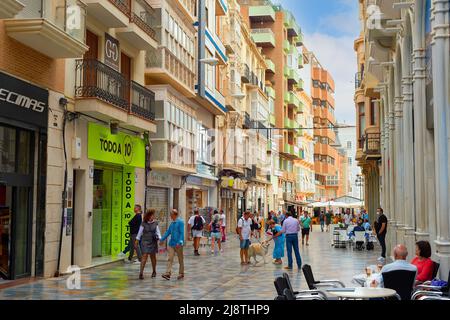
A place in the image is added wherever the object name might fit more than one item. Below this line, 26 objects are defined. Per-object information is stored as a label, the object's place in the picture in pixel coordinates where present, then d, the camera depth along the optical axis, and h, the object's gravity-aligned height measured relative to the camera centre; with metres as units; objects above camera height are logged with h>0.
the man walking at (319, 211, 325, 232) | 49.59 -0.93
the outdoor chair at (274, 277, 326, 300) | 7.38 -1.06
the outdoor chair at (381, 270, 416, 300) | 8.50 -1.01
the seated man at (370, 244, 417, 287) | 8.54 -0.81
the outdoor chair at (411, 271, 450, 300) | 8.42 -1.18
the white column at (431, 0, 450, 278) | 10.66 +1.43
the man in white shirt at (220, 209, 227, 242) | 28.67 -0.88
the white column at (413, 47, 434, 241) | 13.55 +1.62
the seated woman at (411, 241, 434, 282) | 9.77 -0.88
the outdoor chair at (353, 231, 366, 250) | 26.23 -1.32
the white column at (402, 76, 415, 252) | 16.67 +1.39
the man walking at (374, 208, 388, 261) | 21.55 -0.78
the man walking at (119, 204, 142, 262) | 18.14 -0.47
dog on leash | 19.06 -1.30
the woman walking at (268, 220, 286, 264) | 19.52 -1.27
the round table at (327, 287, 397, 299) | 7.32 -1.04
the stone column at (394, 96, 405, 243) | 18.88 +1.26
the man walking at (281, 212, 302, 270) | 17.69 -0.76
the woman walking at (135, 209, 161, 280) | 15.09 -0.69
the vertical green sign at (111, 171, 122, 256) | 20.73 -0.21
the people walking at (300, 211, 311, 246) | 29.41 -0.82
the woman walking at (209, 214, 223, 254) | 25.03 -0.86
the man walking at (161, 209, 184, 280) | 15.23 -0.74
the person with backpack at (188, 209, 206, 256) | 23.09 -0.76
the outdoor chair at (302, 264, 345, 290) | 9.59 -1.14
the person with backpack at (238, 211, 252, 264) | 19.52 -0.93
